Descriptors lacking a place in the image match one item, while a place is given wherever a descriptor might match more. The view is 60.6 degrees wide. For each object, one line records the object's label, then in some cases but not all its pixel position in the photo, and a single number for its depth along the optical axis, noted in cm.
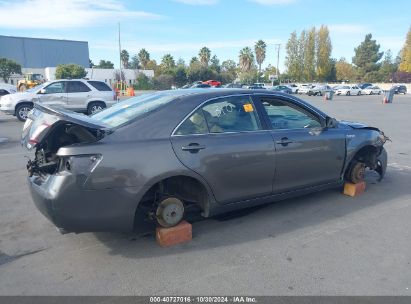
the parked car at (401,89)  5734
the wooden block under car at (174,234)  362
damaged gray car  318
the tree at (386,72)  8211
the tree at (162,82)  6650
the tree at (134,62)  12034
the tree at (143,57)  10119
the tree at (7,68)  6475
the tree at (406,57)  7288
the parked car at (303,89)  5016
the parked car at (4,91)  1806
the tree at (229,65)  9935
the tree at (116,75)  7100
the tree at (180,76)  7062
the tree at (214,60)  10126
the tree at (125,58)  11362
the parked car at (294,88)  5341
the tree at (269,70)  10071
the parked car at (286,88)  5091
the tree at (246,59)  9350
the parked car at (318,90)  4714
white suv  1405
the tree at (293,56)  8131
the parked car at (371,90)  5369
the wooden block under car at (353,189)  515
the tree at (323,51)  8175
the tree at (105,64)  12119
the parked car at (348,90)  5069
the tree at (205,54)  9494
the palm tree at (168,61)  8906
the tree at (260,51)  9550
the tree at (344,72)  8975
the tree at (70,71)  6206
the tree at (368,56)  8688
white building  7169
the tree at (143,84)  6419
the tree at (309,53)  8100
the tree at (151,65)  10386
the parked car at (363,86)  5453
